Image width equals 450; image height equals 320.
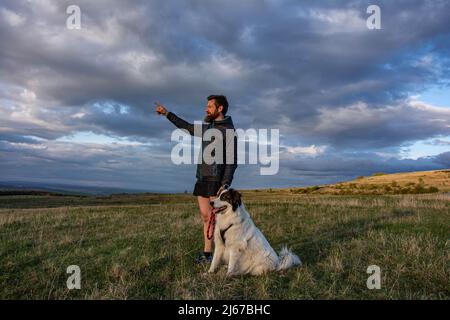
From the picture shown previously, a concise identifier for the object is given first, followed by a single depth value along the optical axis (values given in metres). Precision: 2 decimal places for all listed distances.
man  7.36
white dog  6.66
